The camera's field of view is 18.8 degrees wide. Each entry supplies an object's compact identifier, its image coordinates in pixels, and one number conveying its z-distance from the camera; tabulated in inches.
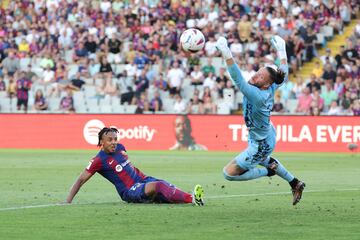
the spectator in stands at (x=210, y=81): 1510.8
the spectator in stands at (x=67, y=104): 1537.9
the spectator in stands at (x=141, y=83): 1539.1
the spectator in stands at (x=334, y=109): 1407.7
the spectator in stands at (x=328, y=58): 1499.8
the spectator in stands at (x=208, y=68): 1540.4
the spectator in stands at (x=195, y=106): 1465.3
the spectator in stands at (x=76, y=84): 1592.0
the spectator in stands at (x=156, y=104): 1508.4
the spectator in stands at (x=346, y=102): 1409.9
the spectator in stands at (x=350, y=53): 1497.3
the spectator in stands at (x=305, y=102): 1433.3
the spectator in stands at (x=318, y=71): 1513.3
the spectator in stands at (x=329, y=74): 1476.4
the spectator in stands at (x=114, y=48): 1640.0
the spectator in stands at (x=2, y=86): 1609.3
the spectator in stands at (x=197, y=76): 1534.2
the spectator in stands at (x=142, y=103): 1497.3
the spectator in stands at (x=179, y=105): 1493.6
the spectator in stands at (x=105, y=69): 1572.3
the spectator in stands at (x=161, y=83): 1547.7
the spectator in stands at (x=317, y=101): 1424.7
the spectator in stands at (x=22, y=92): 1562.5
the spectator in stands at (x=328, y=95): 1439.5
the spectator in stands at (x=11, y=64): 1651.1
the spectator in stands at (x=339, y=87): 1441.9
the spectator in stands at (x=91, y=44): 1662.2
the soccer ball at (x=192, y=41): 641.0
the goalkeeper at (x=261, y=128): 599.3
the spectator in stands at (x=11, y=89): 1588.3
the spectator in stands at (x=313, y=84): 1453.0
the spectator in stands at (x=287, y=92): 1482.5
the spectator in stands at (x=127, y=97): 1530.5
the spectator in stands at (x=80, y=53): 1656.0
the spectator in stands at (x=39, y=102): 1550.2
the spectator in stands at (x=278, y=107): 1443.2
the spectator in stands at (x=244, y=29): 1579.7
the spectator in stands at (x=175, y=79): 1531.7
